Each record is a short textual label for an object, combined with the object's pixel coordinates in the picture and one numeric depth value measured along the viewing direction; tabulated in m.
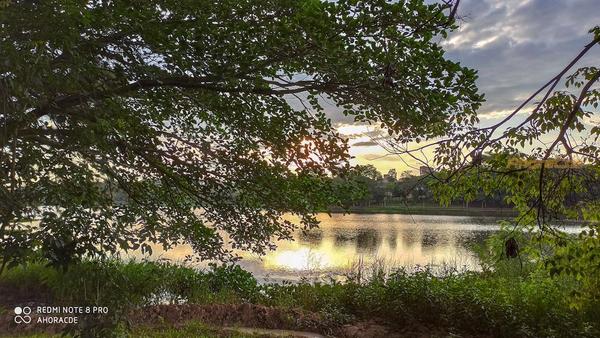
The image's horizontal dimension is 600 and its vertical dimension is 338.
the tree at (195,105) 3.05
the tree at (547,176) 3.86
